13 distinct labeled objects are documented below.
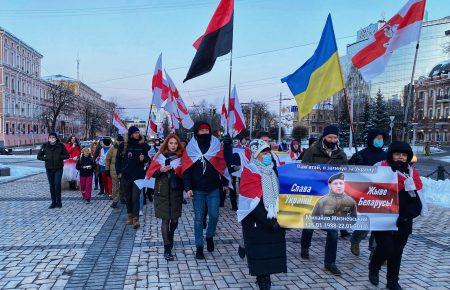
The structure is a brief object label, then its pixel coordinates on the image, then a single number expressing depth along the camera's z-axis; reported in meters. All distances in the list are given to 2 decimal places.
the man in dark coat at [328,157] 5.54
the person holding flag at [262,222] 4.67
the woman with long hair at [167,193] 6.12
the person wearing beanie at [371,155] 6.43
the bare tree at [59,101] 62.59
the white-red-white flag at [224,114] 16.83
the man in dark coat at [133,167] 8.13
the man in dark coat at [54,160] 10.03
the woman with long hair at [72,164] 13.60
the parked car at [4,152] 42.97
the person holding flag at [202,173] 6.09
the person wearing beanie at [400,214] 4.95
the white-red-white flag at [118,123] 14.89
